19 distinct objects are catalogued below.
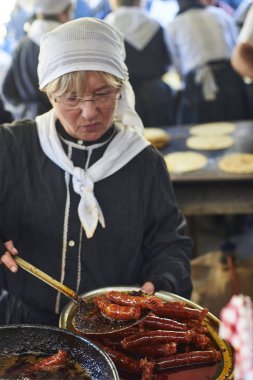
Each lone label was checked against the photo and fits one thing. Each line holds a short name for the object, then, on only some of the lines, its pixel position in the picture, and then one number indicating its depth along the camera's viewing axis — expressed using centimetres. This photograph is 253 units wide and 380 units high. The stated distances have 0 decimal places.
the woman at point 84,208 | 179
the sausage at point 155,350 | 148
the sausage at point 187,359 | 147
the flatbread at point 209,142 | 309
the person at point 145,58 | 399
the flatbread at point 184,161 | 277
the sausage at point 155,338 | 149
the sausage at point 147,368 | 144
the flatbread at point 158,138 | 311
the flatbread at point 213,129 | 337
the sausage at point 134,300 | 153
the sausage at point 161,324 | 153
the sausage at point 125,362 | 146
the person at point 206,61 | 403
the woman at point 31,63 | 357
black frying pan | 139
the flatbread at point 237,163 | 269
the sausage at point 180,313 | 156
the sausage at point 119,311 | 150
